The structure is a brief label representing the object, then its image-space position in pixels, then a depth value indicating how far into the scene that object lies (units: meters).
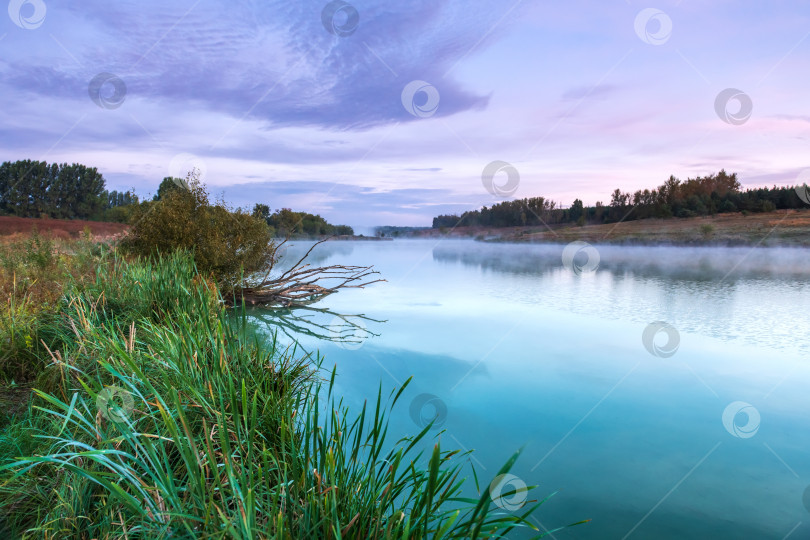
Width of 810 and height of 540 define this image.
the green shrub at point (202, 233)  11.63
